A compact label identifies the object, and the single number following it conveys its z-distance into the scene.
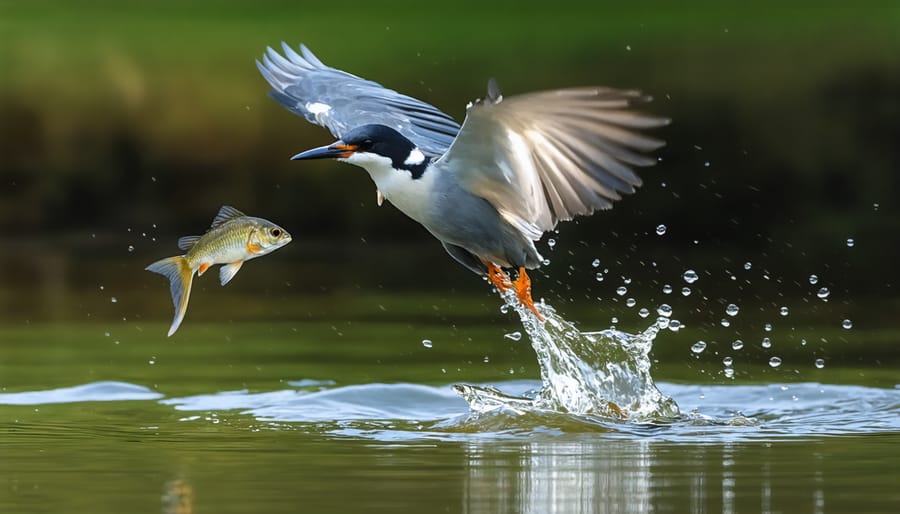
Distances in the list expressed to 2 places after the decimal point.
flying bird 15.83
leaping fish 15.80
